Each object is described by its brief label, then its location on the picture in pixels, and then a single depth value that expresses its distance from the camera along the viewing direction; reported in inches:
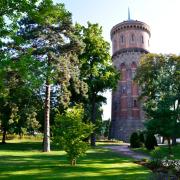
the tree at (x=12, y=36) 617.0
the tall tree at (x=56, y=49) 1342.3
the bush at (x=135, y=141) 1684.3
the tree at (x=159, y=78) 1701.5
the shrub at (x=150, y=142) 1481.3
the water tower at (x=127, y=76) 2652.6
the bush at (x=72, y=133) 834.8
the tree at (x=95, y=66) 1821.2
